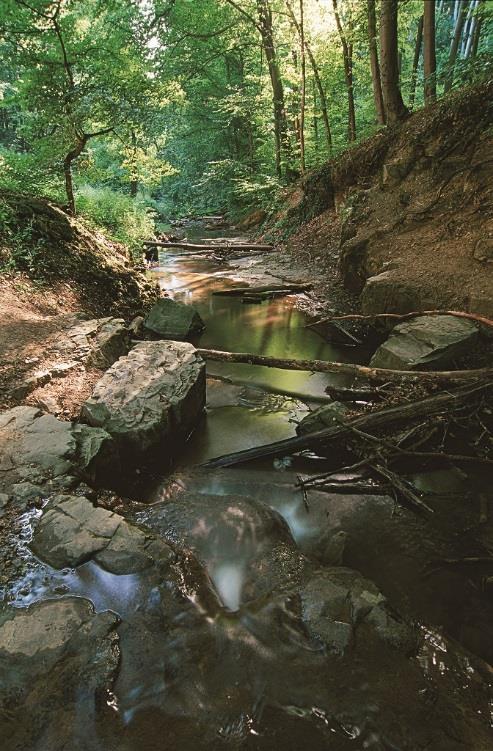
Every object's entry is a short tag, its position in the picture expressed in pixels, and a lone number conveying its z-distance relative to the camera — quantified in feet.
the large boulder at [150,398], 13.84
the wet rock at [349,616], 8.16
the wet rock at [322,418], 15.84
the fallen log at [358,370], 15.89
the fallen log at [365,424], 15.15
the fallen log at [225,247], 47.42
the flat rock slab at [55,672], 6.33
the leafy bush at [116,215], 34.37
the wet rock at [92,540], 9.13
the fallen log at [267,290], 34.22
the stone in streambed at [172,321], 25.85
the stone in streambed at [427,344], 18.16
